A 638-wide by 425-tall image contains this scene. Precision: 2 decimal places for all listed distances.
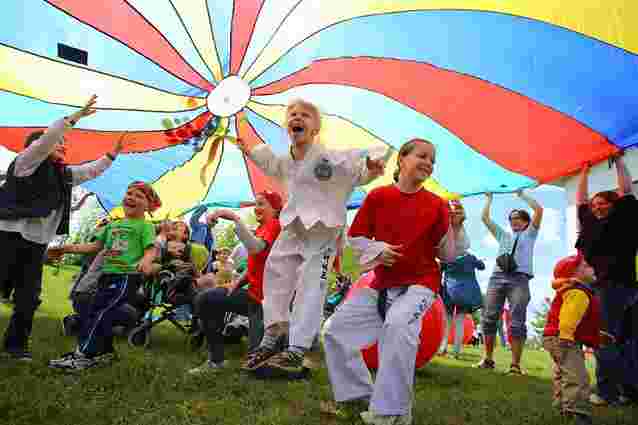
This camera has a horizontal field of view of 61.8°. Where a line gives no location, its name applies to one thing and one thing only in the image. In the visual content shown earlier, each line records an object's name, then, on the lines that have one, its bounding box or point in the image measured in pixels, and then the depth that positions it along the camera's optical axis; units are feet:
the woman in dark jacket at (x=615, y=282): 10.66
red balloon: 11.34
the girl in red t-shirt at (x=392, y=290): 7.04
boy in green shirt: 9.65
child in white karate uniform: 9.07
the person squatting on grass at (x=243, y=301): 10.97
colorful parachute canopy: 12.80
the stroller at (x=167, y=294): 13.86
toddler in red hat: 8.55
